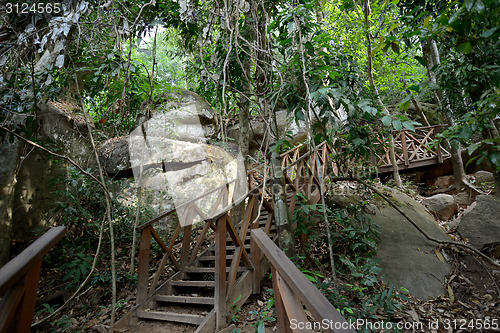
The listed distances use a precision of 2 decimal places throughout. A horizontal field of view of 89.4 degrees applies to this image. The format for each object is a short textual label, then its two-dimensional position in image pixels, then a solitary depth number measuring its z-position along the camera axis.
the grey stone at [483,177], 7.94
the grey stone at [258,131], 11.14
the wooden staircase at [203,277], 3.01
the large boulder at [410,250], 3.91
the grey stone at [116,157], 6.59
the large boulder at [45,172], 5.12
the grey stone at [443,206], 6.48
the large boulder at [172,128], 6.65
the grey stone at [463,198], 7.08
